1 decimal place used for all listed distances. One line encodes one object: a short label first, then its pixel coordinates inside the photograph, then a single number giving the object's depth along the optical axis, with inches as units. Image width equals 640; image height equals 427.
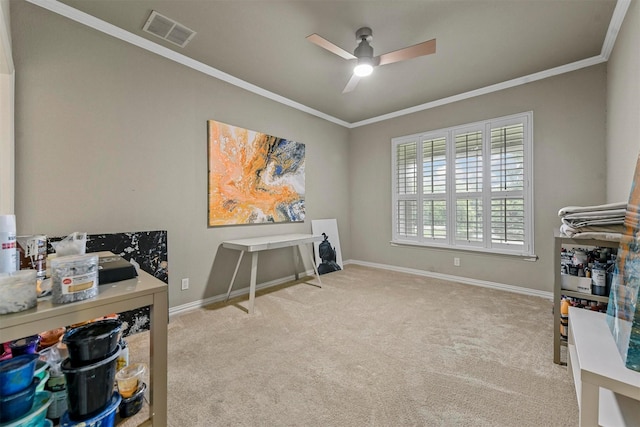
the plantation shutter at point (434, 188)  157.1
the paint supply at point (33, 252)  39.2
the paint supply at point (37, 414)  27.6
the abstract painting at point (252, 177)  120.9
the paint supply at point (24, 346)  33.9
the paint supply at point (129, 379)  45.6
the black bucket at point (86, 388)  31.9
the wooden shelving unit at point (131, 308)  28.4
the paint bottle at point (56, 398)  34.4
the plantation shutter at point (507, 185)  132.2
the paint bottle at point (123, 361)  51.4
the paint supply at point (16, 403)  26.8
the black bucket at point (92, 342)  32.2
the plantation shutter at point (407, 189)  169.3
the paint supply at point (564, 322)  73.4
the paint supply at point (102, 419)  31.6
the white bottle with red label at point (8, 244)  30.2
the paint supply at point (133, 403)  41.9
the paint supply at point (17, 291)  27.6
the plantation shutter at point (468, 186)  144.6
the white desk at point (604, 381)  37.4
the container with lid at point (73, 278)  30.3
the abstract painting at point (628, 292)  39.8
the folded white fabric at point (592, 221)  64.7
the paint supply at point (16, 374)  27.3
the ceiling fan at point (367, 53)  88.6
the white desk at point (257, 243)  110.0
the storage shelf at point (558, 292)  70.9
